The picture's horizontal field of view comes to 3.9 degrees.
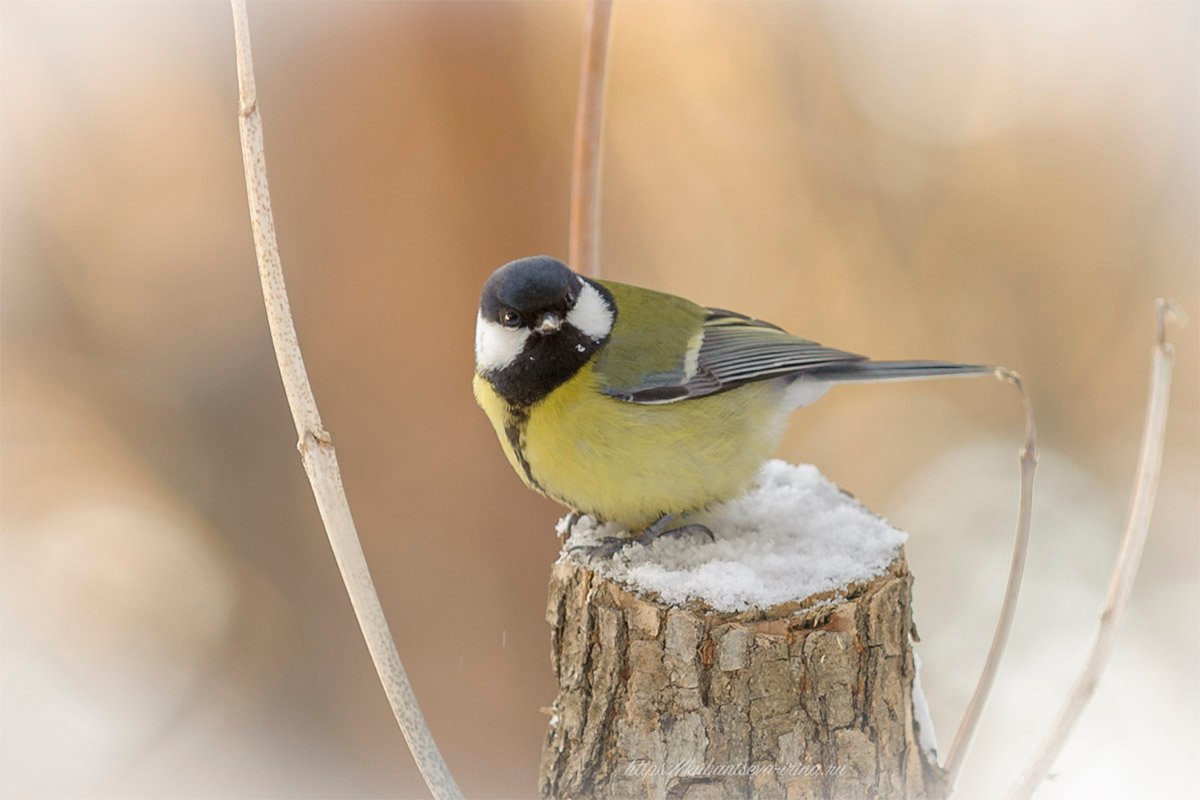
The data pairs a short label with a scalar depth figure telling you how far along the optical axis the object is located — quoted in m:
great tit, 4.48
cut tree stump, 4.43
